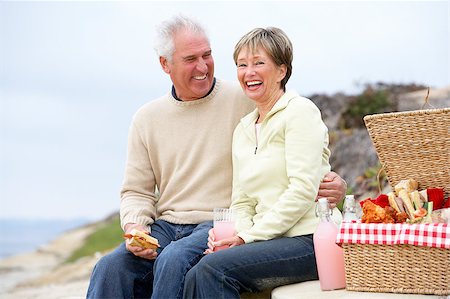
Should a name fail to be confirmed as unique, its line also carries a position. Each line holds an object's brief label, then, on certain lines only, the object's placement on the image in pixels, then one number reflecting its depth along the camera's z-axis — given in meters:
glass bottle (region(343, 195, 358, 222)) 3.38
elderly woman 3.38
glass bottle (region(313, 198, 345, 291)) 3.37
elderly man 3.87
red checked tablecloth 3.14
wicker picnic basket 3.20
